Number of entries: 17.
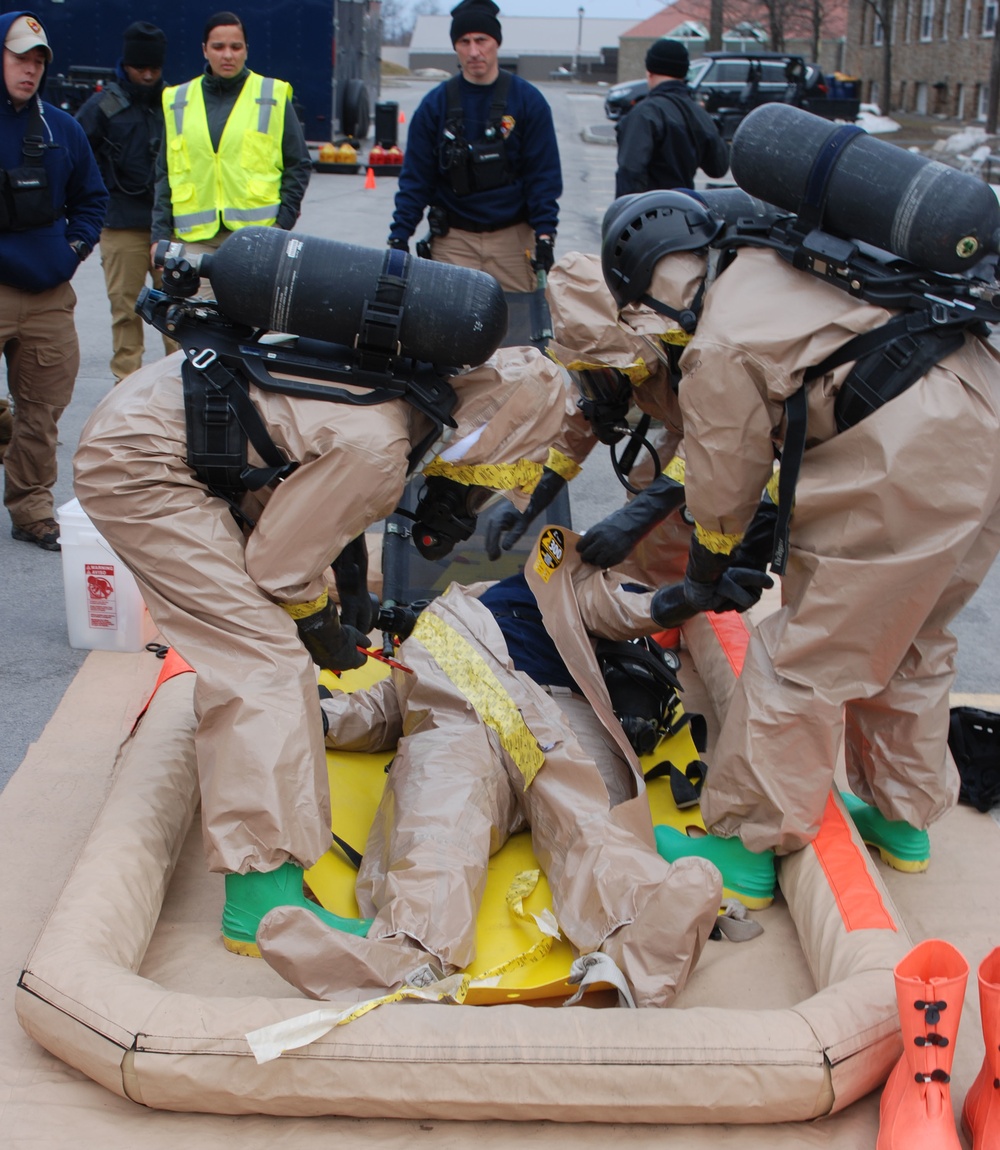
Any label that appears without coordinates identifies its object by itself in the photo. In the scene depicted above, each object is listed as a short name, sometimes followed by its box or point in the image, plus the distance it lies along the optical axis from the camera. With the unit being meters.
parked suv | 18.19
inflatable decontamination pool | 2.10
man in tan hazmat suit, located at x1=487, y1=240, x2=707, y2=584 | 3.11
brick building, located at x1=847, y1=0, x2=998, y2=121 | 28.09
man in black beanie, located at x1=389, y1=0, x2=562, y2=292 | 5.35
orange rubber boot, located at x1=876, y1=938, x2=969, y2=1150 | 2.02
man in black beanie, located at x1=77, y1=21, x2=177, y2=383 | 5.81
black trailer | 12.59
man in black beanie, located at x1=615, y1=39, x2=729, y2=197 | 6.04
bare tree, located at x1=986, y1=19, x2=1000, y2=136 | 18.22
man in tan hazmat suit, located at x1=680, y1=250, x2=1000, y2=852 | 2.48
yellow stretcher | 2.44
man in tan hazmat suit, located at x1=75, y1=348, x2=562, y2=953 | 2.43
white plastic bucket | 3.78
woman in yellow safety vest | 5.33
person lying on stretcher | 2.31
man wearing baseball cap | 4.18
